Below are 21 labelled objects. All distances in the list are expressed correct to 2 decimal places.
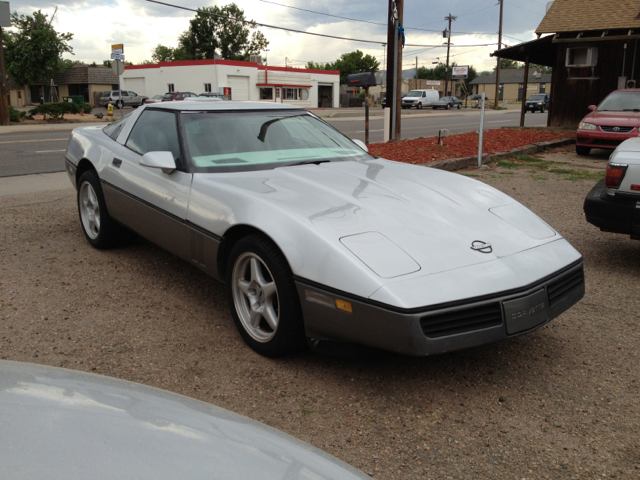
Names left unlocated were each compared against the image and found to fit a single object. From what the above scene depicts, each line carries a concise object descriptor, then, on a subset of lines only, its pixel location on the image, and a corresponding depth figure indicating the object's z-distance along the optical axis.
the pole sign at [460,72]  55.34
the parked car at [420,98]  53.84
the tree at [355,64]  104.50
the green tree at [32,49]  59.59
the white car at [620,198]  4.42
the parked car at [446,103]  55.31
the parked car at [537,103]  47.19
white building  51.53
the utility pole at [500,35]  56.84
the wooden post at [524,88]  20.80
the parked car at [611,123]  11.96
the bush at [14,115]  25.78
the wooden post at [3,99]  23.44
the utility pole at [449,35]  66.09
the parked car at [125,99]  49.62
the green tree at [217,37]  87.50
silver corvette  2.66
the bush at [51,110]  27.31
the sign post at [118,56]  25.14
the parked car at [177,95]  31.88
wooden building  17.83
